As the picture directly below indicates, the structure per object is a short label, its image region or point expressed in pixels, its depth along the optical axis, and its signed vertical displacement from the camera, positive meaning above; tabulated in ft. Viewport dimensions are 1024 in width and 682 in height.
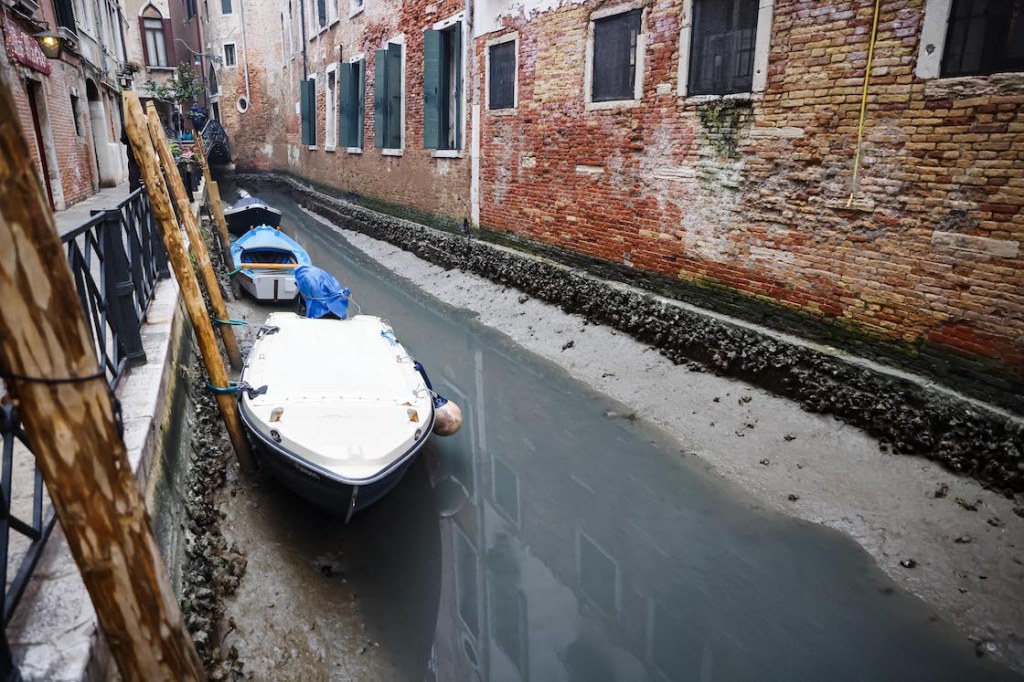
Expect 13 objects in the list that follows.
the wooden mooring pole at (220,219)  36.65 -3.83
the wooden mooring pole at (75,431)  5.10 -2.29
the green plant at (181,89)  89.51 +7.51
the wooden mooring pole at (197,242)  20.54 -2.76
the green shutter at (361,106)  47.37 +3.15
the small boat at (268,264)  30.32 -5.06
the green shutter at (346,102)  49.93 +3.49
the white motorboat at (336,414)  12.80 -5.30
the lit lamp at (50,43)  33.91 +5.05
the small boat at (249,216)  42.47 -4.11
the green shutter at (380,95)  41.37 +3.41
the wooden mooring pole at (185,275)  15.65 -2.96
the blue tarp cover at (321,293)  27.12 -5.66
